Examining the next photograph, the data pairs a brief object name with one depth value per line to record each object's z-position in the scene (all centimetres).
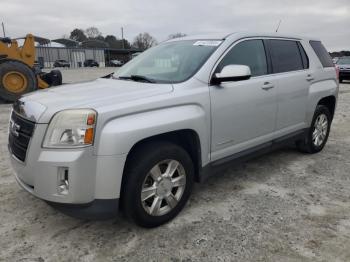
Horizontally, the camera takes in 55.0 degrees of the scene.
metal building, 4831
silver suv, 258
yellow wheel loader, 1014
